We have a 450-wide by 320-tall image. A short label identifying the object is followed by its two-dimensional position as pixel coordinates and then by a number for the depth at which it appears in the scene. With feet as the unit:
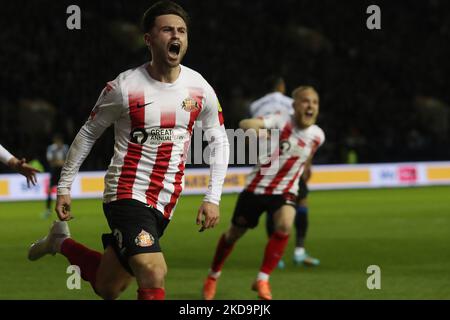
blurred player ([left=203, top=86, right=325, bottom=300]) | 55.98
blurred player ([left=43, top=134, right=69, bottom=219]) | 113.50
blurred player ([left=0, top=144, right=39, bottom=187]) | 39.34
